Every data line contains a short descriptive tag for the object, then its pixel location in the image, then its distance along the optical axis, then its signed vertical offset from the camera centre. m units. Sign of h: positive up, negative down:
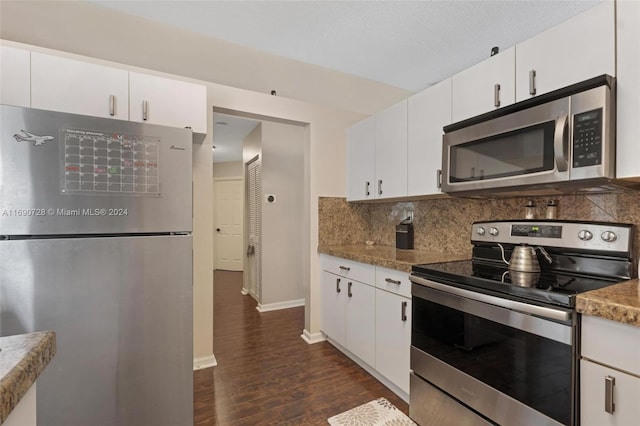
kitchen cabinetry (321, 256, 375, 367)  2.24 -0.83
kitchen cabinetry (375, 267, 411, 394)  1.88 -0.77
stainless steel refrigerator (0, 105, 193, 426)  1.23 -0.23
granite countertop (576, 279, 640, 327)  0.94 -0.31
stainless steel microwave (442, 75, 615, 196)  1.24 +0.32
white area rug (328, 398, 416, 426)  1.78 -1.27
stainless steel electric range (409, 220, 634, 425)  1.14 -0.51
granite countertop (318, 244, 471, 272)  1.96 -0.35
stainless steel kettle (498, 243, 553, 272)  1.52 -0.25
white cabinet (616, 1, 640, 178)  1.19 +0.49
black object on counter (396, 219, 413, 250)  2.64 -0.23
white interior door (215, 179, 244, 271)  6.89 -0.32
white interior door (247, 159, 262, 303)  4.14 -0.26
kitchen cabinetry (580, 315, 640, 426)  0.95 -0.55
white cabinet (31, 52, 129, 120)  1.61 +0.68
